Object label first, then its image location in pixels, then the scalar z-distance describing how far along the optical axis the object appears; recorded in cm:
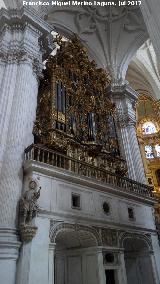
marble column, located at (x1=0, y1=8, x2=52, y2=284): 708
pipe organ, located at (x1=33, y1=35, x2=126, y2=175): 993
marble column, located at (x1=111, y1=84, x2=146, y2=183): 1329
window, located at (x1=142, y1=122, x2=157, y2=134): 3219
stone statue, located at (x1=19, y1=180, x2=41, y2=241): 704
